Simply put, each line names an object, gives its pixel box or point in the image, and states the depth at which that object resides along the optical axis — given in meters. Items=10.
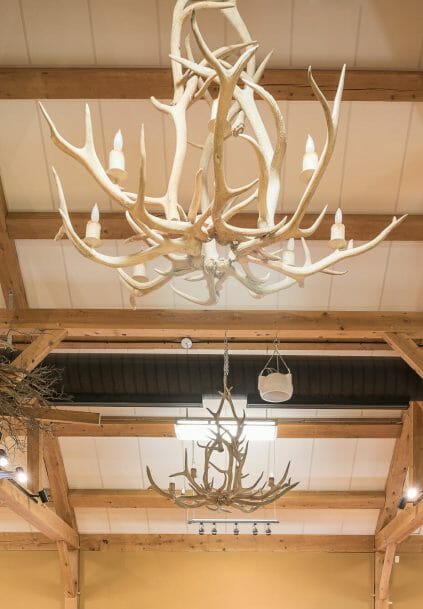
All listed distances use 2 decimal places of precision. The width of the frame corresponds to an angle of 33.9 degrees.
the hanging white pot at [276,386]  6.41
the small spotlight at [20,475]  7.45
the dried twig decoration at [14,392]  4.12
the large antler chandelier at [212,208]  2.69
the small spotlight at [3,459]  6.83
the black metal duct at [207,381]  7.55
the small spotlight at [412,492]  8.18
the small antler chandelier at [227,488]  6.79
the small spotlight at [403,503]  8.47
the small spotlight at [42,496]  8.46
